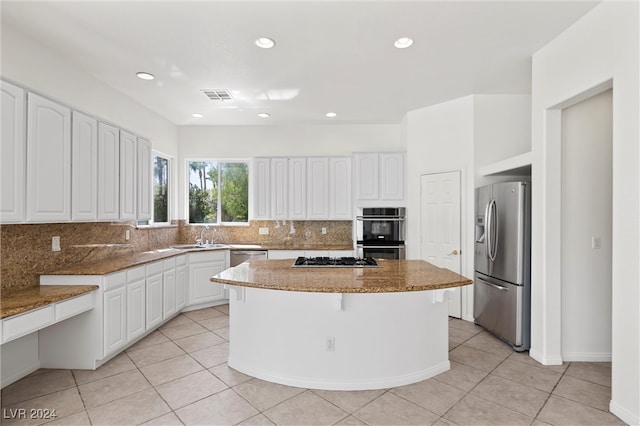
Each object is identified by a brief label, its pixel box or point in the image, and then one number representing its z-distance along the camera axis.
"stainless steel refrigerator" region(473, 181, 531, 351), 3.43
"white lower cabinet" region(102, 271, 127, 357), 3.07
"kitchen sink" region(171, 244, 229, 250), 5.31
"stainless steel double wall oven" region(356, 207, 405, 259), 5.11
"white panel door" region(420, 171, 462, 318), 4.53
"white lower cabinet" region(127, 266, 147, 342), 3.44
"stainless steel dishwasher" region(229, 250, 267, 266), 5.22
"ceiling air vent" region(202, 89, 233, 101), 4.20
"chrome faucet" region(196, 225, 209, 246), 5.58
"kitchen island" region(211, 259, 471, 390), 2.68
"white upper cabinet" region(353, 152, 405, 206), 5.20
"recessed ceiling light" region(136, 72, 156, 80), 3.64
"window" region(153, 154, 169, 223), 5.37
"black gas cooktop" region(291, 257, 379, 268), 3.35
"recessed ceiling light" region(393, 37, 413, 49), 2.94
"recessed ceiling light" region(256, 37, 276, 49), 2.94
